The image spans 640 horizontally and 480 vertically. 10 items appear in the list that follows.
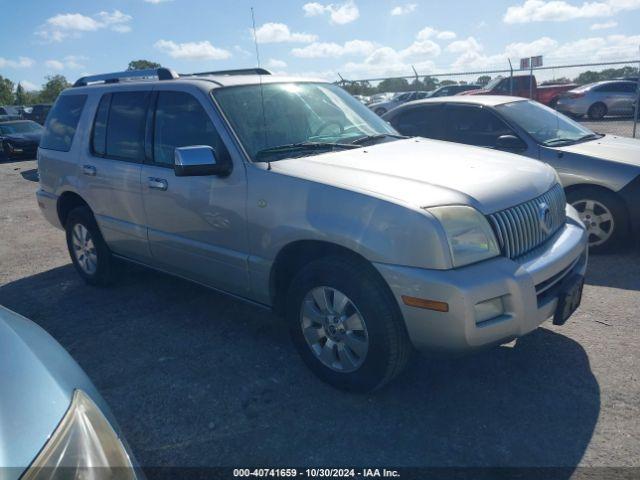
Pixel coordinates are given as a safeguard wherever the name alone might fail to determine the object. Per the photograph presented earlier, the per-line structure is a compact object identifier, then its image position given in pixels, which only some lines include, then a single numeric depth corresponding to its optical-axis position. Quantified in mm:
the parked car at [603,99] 19828
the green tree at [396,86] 28344
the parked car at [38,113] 31078
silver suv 2766
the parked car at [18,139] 18641
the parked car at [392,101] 24219
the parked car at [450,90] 23594
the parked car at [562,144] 5312
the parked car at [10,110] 35856
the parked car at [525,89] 21058
